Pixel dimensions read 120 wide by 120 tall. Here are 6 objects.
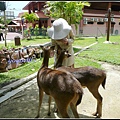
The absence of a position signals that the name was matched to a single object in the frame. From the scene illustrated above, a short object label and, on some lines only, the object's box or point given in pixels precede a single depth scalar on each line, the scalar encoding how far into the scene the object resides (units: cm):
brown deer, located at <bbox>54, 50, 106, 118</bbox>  262
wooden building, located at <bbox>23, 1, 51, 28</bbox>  2412
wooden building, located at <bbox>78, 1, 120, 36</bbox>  2244
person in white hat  287
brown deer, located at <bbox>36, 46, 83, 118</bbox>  206
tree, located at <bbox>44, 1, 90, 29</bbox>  1162
